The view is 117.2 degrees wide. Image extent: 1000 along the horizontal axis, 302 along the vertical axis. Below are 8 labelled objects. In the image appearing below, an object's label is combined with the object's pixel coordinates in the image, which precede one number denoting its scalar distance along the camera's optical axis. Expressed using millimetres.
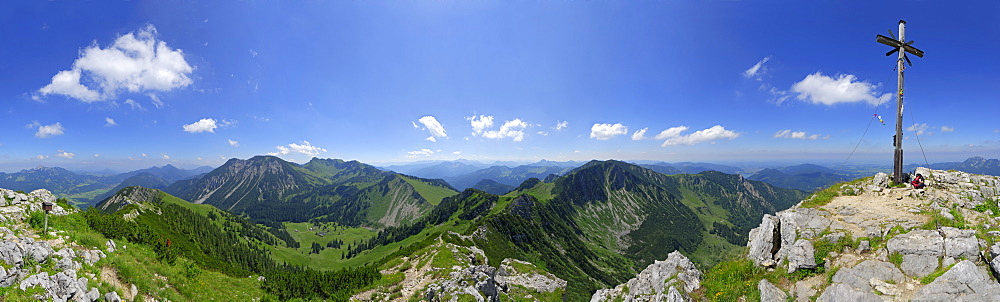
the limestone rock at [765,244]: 15605
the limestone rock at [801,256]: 13734
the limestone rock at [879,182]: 20009
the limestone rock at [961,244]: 11336
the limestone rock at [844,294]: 11341
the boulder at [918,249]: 11648
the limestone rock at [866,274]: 11797
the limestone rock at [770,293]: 13148
